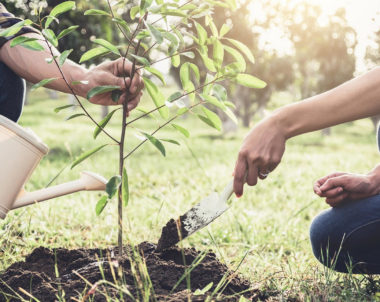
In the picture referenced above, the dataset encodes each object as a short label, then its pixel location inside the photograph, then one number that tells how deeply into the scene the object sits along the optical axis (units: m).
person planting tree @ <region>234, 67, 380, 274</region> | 1.49
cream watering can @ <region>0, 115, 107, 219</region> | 1.63
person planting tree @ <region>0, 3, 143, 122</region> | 1.74
